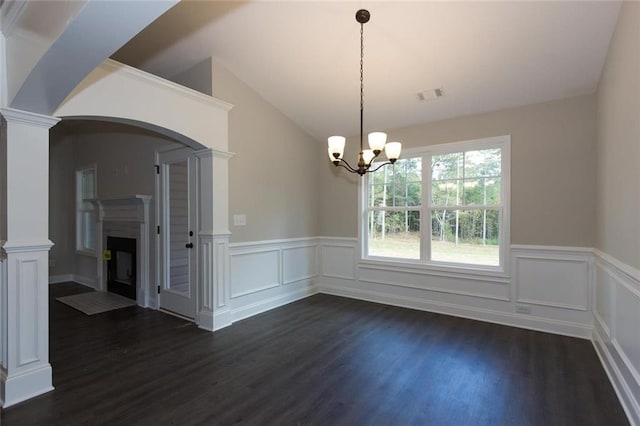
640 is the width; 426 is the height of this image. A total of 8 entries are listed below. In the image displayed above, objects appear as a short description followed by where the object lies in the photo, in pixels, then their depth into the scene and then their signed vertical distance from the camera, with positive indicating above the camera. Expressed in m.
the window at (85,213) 5.90 -0.01
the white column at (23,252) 2.19 -0.27
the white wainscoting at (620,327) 2.04 -0.87
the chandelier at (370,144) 2.69 +0.57
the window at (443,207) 3.96 +0.08
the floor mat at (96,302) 4.41 -1.30
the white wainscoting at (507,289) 3.46 -0.96
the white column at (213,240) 3.64 -0.31
